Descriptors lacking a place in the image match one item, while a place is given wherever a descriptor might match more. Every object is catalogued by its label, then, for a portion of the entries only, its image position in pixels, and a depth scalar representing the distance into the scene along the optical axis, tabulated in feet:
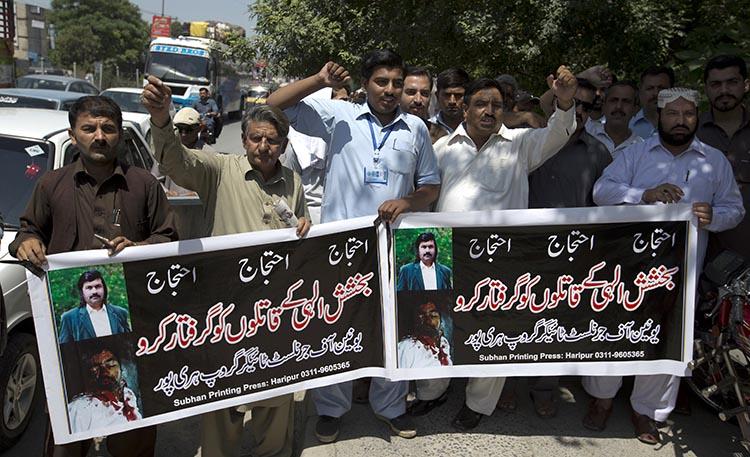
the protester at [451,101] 15.90
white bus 90.08
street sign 140.56
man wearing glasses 14.15
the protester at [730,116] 14.76
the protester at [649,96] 18.33
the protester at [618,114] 16.69
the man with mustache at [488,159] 12.66
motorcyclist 52.60
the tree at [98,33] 193.98
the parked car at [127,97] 61.52
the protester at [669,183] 12.48
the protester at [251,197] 10.79
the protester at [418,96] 15.51
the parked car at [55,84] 65.01
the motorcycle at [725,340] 11.23
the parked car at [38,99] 31.51
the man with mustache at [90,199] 9.83
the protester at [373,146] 12.25
